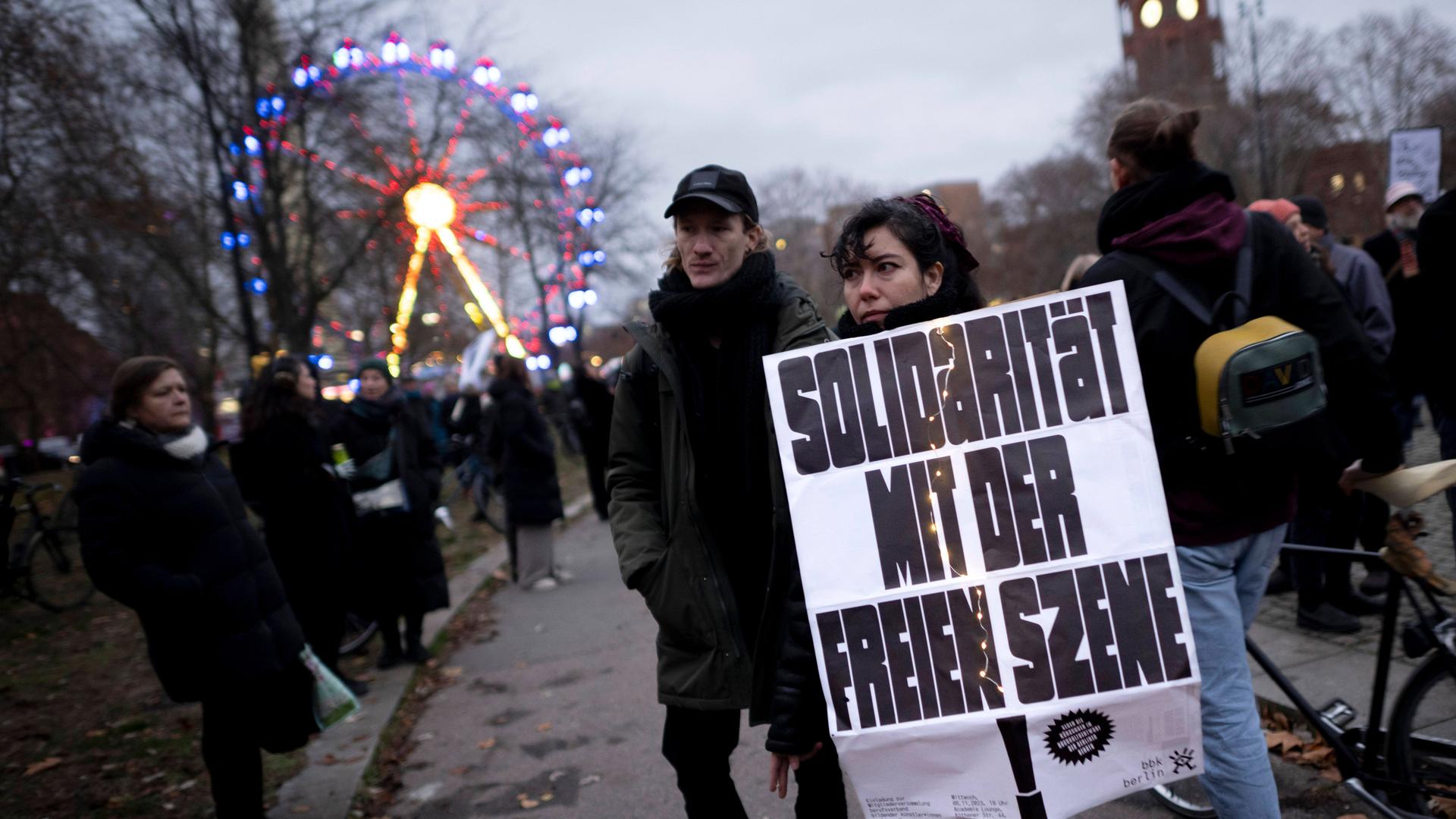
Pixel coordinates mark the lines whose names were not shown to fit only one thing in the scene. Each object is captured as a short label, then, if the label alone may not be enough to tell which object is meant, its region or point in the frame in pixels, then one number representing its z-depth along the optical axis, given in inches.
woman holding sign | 89.8
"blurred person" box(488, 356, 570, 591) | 372.8
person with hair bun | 101.0
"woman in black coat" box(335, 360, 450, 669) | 270.4
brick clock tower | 1273.4
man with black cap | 106.3
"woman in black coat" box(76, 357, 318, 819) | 153.1
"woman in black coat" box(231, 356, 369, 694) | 241.0
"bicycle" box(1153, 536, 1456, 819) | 114.8
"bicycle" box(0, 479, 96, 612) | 359.9
